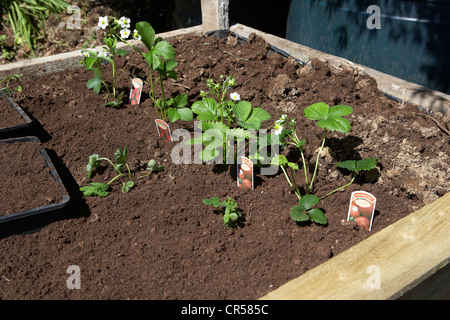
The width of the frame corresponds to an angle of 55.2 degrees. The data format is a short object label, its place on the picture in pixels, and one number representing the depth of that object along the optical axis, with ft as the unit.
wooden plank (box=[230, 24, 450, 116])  6.98
